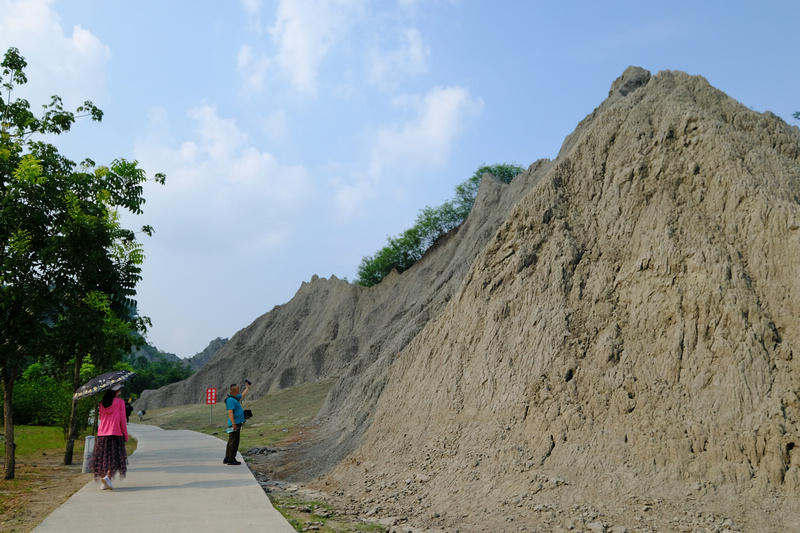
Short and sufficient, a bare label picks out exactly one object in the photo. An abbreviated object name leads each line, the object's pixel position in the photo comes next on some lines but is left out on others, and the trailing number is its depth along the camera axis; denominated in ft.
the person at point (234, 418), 38.50
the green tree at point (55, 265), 36.99
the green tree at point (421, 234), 184.85
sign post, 95.99
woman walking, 30.55
